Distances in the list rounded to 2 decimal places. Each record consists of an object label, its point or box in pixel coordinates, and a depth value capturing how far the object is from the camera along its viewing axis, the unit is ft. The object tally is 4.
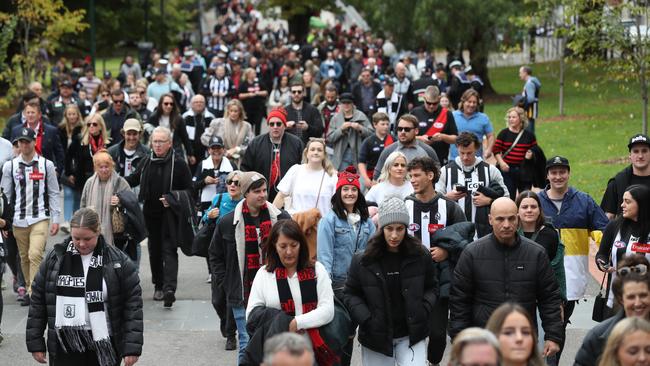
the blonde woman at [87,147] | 53.31
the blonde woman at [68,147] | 55.93
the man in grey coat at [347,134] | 56.44
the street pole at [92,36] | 112.52
